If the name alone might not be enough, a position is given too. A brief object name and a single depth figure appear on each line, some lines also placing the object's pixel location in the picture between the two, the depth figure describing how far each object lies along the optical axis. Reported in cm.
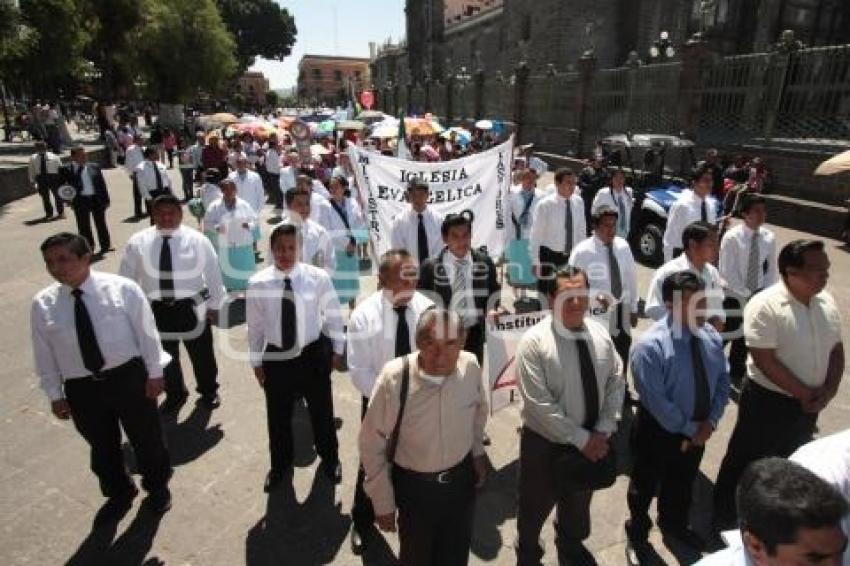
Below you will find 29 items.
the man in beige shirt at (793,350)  332
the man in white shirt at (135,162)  1467
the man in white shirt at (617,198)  820
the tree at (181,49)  3434
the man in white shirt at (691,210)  662
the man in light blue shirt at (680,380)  326
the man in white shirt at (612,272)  498
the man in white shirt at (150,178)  1212
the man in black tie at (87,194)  1047
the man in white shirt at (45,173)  1383
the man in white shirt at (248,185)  998
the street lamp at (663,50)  1979
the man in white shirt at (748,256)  533
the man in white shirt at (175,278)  507
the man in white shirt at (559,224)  690
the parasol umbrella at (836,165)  702
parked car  1030
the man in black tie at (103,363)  354
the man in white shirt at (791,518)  159
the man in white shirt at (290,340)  404
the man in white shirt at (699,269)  428
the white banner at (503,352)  452
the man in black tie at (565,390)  303
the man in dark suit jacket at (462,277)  454
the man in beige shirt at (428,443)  263
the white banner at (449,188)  691
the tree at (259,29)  6575
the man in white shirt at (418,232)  608
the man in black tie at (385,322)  345
